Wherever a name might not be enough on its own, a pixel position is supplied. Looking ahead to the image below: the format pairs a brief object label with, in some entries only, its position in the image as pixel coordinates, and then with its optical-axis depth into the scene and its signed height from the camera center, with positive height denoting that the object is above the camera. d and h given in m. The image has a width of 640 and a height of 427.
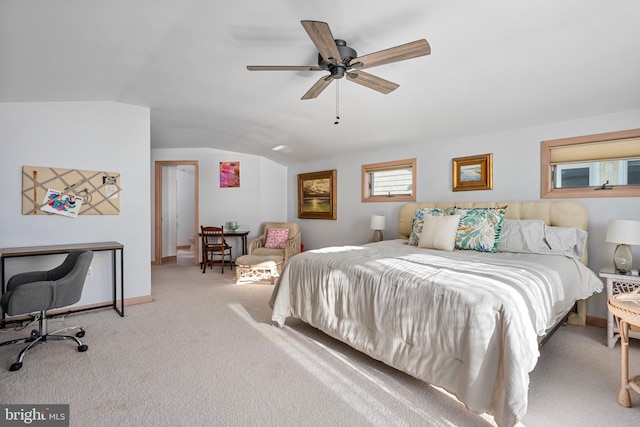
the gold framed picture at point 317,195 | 5.94 +0.29
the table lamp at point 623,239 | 2.59 -0.25
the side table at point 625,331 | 1.80 -0.74
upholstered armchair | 5.54 -0.62
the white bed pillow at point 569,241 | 3.02 -0.31
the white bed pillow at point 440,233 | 3.34 -0.26
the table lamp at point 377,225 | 4.75 -0.24
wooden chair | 5.75 -0.73
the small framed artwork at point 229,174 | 6.66 +0.76
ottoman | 4.95 -0.97
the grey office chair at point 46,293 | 2.32 -0.65
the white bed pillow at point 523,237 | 3.11 -0.28
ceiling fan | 1.82 +1.00
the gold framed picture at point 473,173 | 3.90 +0.48
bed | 1.65 -0.61
